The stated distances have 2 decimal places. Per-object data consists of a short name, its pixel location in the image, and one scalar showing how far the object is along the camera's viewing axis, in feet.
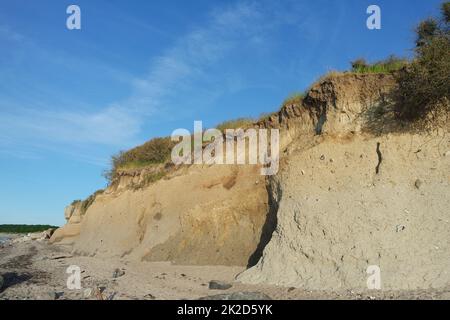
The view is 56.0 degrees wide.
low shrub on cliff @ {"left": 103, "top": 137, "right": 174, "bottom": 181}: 81.87
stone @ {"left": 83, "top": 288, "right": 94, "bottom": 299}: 30.75
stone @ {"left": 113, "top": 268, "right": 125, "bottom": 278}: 42.30
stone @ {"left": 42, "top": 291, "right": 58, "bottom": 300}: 30.07
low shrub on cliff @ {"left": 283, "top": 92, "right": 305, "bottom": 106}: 44.95
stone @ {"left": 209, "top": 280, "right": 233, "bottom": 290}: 33.68
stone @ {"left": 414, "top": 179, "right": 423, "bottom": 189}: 32.35
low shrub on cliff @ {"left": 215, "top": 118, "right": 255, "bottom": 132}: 53.04
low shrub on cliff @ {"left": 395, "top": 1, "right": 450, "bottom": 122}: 32.96
